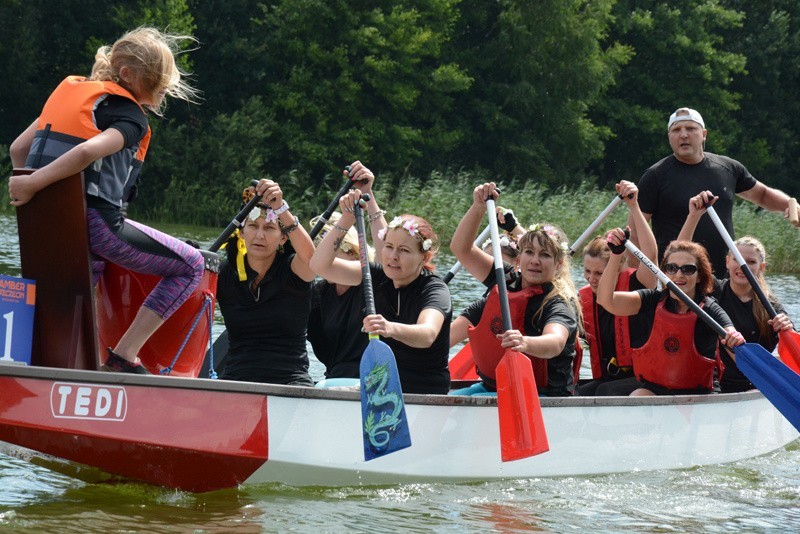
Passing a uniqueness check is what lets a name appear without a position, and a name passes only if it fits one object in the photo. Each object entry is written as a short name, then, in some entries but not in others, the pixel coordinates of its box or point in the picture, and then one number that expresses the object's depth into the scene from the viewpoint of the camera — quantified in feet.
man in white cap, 38.27
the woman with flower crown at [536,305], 29.96
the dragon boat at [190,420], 24.07
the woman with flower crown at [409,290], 27.98
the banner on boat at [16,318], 23.95
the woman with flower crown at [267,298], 28.02
